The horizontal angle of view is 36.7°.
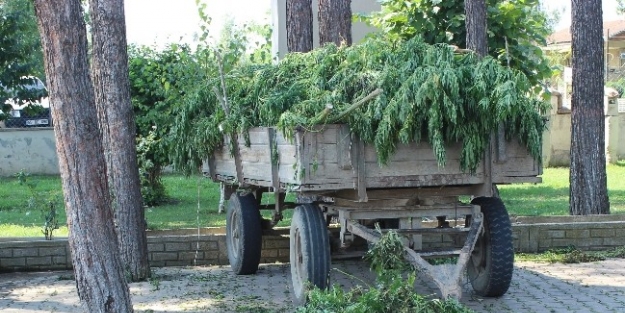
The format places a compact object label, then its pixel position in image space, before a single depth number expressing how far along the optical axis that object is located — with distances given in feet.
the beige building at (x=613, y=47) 150.98
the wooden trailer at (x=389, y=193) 25.34
